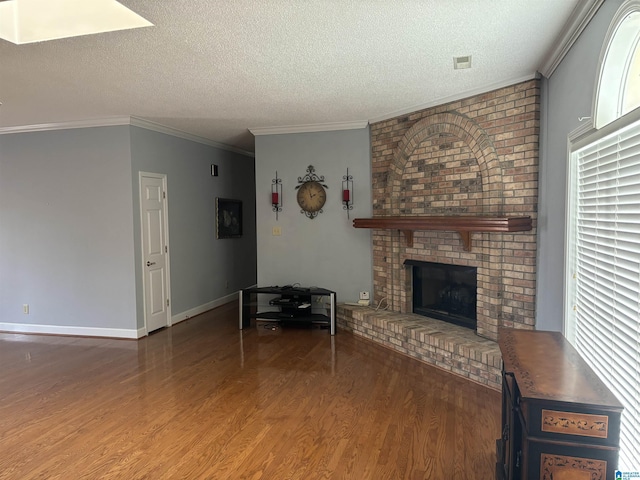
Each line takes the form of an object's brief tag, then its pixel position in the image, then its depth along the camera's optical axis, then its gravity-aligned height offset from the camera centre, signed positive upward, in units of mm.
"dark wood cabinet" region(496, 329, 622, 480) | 1438 -723
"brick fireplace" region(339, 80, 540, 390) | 3562 +276
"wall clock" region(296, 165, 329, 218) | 5586 +332
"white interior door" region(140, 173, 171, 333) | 5262 -381
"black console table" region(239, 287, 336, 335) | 5285 -1089
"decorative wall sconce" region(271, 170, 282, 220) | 5729 +363
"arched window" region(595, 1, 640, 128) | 1988 +725
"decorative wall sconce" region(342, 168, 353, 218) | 5441 +366
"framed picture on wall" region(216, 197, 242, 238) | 6828 +24
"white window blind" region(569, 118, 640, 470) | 1805 -260
